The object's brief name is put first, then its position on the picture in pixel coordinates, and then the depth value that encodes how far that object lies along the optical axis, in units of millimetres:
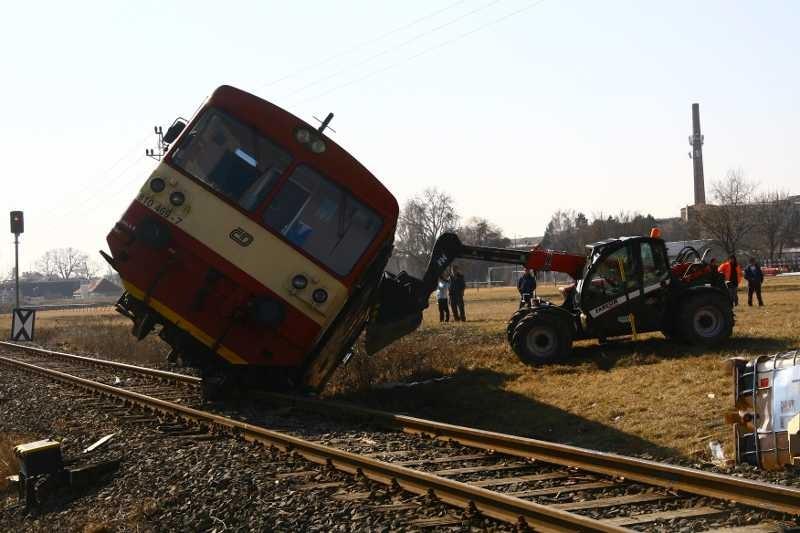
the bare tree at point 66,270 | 186250
